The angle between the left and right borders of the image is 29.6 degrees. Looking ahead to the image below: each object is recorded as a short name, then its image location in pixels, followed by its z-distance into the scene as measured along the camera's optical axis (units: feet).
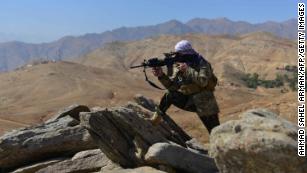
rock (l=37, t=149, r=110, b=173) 39.81
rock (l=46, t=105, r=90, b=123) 48.96
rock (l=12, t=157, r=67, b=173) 42.68
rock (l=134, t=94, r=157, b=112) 43.56
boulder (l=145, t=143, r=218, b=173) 32.40
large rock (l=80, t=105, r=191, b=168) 35.96
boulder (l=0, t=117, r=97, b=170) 44.01
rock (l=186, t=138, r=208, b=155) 37.57
